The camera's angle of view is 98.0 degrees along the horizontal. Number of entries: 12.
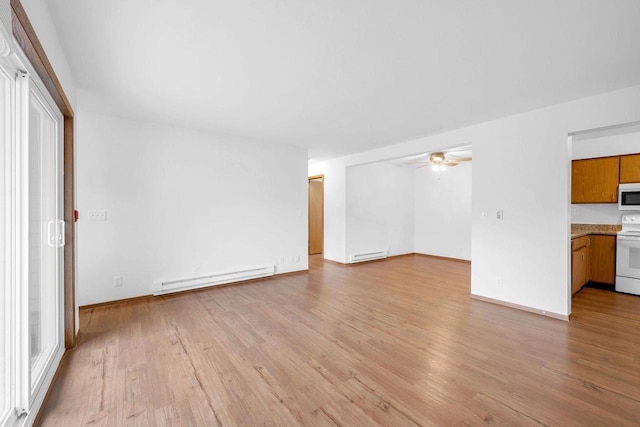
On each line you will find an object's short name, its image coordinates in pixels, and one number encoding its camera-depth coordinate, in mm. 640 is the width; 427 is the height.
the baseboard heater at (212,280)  3955
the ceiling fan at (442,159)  4840
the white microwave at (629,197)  4094
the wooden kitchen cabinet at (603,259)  4242
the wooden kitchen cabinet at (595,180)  4332
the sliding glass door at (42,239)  1576
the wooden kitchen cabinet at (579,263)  3709
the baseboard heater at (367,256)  6164
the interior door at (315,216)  7719
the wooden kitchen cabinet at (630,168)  4141
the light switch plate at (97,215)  3488
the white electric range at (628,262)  3929
